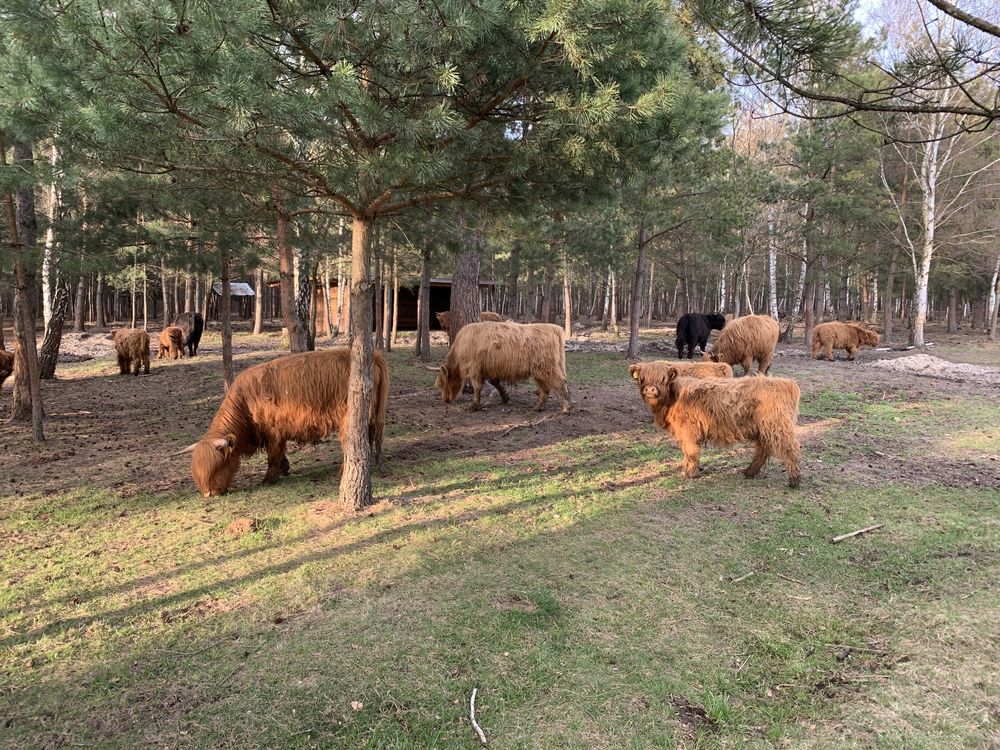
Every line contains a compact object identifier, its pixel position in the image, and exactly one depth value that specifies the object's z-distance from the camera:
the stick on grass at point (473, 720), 2.53
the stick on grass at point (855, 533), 4.58
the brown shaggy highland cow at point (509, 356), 9.31
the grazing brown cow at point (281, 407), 5.79
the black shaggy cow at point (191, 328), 17.50
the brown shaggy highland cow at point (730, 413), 5.68
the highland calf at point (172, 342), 16.91
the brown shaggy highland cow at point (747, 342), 13.09
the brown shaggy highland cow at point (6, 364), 9.58
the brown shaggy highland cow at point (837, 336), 17.89
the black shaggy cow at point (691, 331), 17.75
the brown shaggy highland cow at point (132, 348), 13.20
